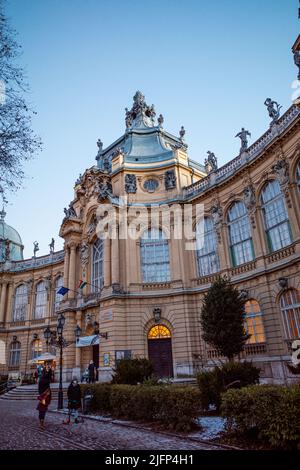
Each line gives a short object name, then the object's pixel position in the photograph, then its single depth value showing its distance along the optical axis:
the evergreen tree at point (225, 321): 18.75
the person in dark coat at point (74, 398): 13.29
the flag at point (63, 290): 28.78
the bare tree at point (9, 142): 10.38
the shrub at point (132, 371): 15.48
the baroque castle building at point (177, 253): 20.41
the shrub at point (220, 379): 12.53
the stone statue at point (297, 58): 17.88
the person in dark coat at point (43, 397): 12.49
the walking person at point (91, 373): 23.59
